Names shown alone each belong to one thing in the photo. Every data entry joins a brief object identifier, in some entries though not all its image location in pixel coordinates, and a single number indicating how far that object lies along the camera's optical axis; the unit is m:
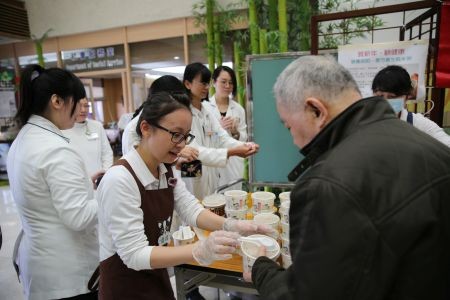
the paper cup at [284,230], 1.32
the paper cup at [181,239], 1.41
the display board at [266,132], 2.42
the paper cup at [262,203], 1.60
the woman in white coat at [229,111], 3.17
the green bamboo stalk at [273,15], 4.00
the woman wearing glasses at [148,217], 1.07
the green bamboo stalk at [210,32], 4.75
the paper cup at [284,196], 1.62
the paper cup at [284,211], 1.41
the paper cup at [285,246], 1.28
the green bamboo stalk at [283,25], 3.71
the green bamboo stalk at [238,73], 4.41
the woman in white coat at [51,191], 1.26
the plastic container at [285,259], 1.27
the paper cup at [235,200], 1.57
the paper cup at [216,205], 1.67
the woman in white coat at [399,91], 2.02
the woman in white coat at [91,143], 2.69
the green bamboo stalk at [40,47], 6.13
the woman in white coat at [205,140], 2.17
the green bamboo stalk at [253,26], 3.98
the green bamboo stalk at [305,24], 3.99
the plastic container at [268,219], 1.39
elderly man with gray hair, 0.62
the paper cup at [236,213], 1.56
